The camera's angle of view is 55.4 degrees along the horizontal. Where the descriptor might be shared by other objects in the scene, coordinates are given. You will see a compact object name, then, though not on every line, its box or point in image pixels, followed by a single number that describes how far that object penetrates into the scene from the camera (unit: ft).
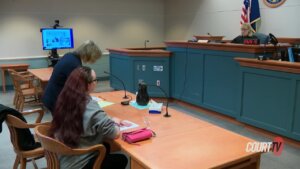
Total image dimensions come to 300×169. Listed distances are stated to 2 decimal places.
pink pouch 6.22
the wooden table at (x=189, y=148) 5.33
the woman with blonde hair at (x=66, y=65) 8.36
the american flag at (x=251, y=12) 20.79
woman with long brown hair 5.91
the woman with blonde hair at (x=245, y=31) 17.30
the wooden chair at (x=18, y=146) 7.06
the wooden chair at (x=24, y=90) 15.43
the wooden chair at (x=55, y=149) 5.67
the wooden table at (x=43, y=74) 14.49
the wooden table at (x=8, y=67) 20.99
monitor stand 21.74
